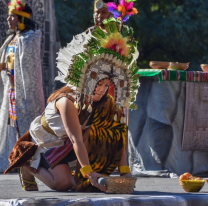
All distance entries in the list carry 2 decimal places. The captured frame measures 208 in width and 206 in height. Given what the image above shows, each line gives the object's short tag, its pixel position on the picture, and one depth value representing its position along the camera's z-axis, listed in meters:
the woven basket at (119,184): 9.87
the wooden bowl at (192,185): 10.78
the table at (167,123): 14.23
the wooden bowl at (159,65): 14.28
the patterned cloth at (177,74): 13.95
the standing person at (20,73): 15.86
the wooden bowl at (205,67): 14.62
